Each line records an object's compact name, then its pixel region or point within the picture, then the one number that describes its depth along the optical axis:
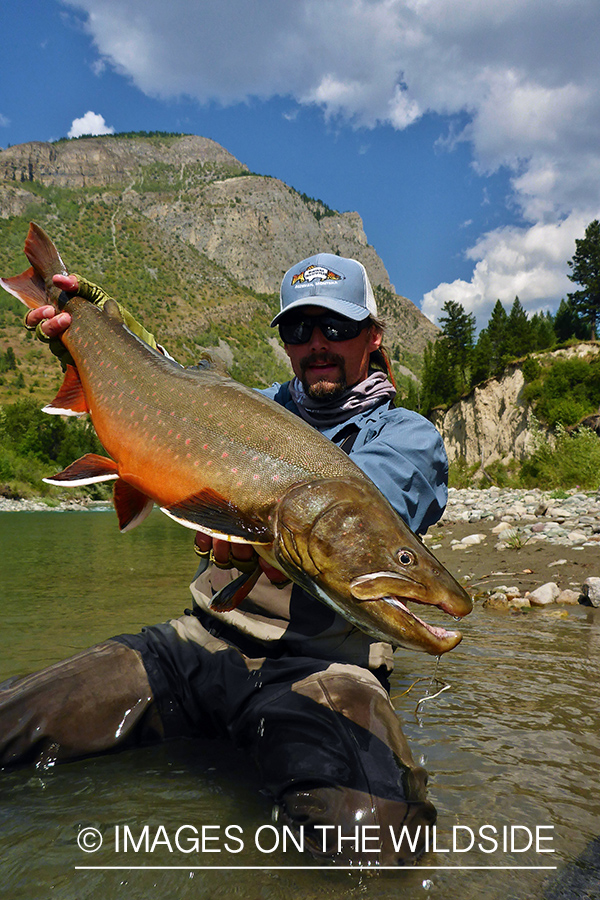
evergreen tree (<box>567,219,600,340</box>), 45.16
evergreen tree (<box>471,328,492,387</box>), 34.44
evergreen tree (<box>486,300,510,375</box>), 35.90
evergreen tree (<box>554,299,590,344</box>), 45.38
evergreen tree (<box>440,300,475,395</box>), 40.44
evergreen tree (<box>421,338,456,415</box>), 39.06
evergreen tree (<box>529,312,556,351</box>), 37.16
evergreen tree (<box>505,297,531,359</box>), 36.25
